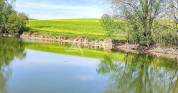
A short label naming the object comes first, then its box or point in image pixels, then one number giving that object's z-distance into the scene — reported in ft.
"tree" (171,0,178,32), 99.04
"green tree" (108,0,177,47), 109.39
